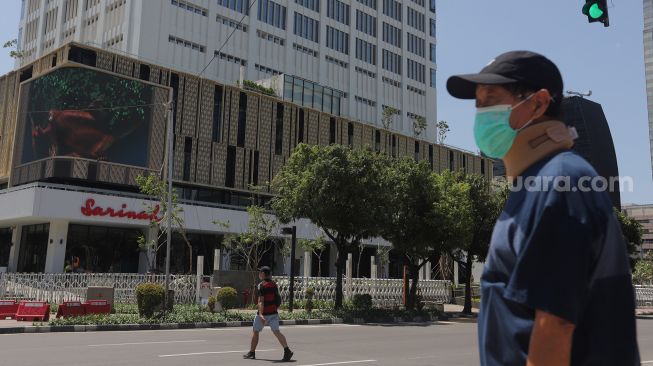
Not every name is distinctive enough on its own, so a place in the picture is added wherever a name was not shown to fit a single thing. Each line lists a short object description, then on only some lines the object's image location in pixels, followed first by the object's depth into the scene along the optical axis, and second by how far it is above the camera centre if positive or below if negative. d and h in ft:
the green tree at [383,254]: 144.97 +5.30
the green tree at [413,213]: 82.84 +8.73
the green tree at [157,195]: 98.02 +12.09
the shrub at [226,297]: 71.51 -3.01
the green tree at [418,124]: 217.77 +56.30
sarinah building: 118.21 +24.27
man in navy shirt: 5.89 +0.28
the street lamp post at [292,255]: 75.62 +2.22
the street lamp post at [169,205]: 68.54 +7.47
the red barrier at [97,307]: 65.05 -4.22
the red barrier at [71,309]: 61.67 -4.37
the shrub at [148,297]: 62.39 -2.86
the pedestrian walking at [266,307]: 35.81 -2.05
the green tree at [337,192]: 76.89 +10.45
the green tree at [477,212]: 91.86 +10.44
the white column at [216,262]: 96.02 +1.41
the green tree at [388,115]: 210.73 +57.25
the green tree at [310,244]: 104.89 +5.23
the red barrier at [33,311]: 60.18 -4.52
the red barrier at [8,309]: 64.23 -4.69
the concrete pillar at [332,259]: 168.96 +4.33
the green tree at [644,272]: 192.65 +4.12
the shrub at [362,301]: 84.17 -3.51
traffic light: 31.04 +13.70
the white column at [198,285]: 86.36 -2.07
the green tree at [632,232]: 113.39 +9.77
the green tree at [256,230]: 100.12 +6.99
